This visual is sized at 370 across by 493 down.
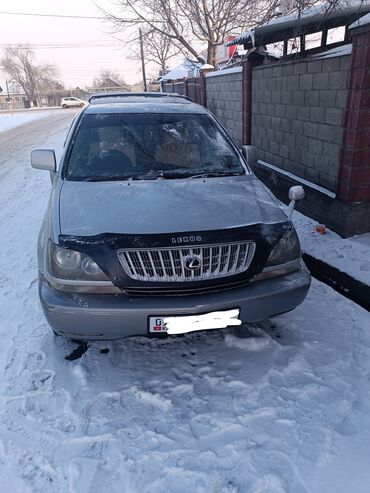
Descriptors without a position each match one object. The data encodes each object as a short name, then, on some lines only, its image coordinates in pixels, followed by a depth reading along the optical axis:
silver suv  2.33
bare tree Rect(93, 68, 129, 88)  86.72
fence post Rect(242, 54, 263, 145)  7.01
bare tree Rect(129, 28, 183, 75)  20.41
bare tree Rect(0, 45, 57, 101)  77.19
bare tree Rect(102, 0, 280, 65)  17.83
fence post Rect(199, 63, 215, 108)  11.05
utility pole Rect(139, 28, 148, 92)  20.42
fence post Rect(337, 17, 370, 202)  3.92
